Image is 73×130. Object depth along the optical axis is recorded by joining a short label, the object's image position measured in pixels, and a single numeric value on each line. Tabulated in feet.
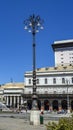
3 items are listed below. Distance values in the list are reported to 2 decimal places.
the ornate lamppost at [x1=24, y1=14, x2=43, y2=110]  93.88
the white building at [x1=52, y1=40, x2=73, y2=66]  444.96
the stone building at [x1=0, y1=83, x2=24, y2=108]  321.44
